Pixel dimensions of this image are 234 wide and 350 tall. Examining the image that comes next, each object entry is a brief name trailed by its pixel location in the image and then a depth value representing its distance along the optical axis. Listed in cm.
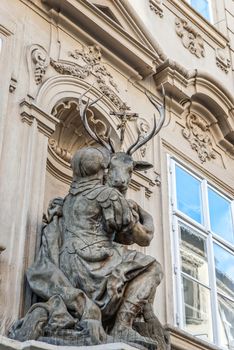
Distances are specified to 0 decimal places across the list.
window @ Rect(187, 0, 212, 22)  962
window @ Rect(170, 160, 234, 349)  644
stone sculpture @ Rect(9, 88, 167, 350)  453
